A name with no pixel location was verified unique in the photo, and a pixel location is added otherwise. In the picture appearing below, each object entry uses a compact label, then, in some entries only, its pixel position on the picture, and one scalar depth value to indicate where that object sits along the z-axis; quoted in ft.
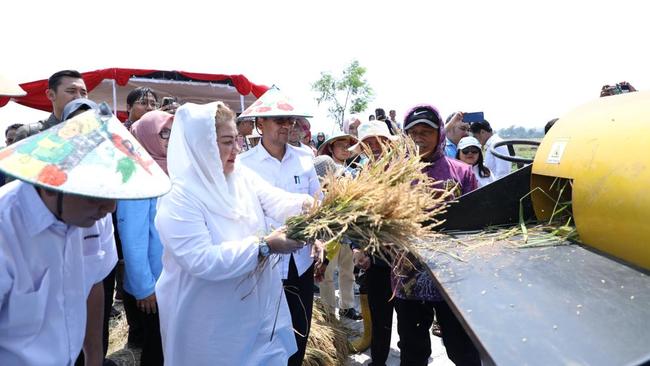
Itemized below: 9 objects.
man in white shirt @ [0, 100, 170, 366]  3.84
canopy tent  27.94
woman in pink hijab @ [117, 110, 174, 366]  9.03
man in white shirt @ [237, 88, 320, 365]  9.54
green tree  140.97
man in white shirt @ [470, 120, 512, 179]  17.89
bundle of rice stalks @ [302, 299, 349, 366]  10.82
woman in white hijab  6.24
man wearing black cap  8.41
